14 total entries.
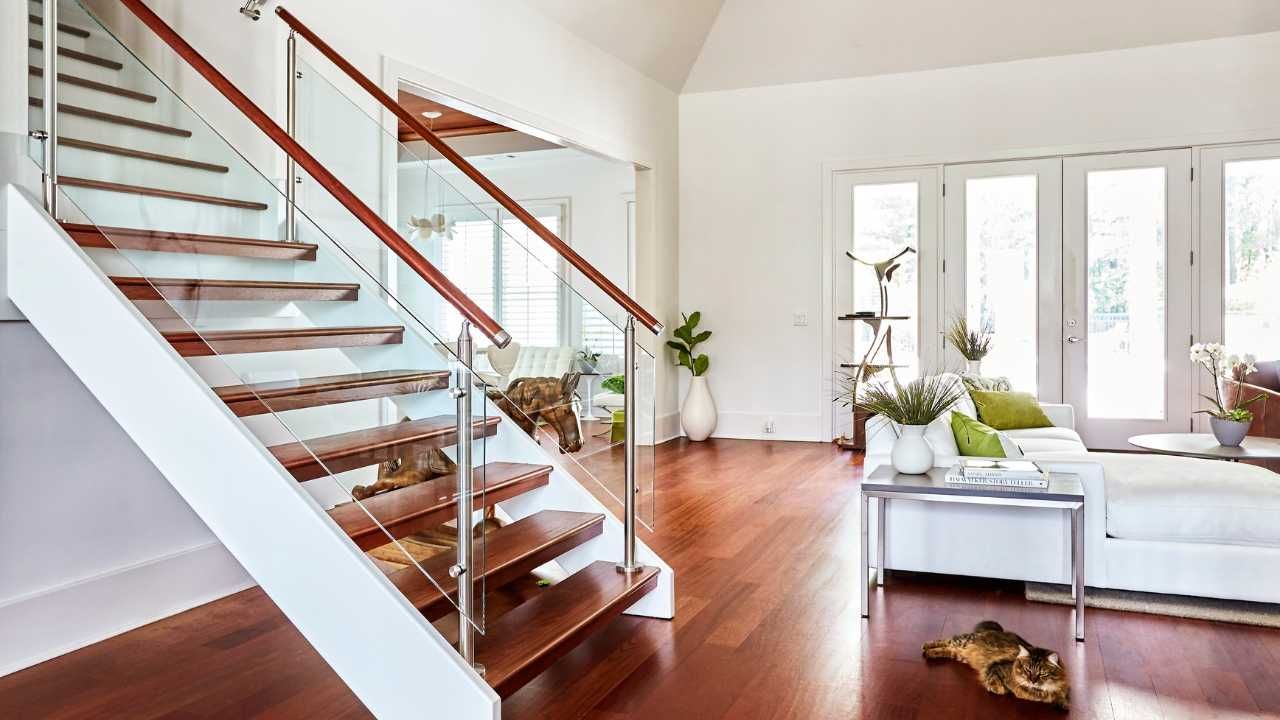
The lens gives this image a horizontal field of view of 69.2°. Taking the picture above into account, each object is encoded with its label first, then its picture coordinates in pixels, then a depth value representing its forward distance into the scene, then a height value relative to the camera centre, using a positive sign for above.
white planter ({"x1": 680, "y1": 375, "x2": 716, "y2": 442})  7.86 -0.47
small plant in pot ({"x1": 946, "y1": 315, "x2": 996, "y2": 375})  6.77 +0.14
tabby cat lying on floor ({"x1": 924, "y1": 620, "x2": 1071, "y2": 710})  2.54 -0.88
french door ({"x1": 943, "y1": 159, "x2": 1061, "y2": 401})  7.19 +0.75
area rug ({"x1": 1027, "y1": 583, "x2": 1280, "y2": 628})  3.16 -0.87
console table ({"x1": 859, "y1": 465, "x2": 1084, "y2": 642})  3.03 -0.47
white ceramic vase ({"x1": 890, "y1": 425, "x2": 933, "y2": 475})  3.45 -0.36
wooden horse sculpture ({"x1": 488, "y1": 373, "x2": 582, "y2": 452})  2.97 -0.16
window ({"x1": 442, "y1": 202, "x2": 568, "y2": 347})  3.32 +0.30
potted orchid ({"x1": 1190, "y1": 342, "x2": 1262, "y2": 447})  4.50 -0.19
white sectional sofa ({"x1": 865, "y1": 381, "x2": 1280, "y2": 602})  3.17 -0.63
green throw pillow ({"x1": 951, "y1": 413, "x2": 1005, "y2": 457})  3.74 -0.33
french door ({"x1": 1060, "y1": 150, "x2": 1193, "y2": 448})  6.89 +0.49
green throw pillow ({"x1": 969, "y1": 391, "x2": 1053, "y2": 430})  5.58 -0.32
